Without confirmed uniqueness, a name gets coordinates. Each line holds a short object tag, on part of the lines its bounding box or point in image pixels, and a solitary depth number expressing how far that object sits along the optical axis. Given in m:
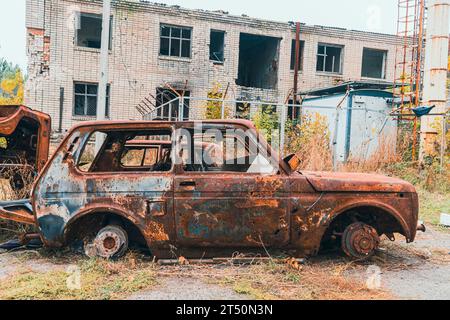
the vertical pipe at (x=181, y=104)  10.10
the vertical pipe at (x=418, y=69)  12.60
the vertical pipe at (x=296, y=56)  20.36
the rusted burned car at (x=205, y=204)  4.11
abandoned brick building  17.62
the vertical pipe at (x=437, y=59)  11.91
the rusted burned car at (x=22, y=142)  5.20
